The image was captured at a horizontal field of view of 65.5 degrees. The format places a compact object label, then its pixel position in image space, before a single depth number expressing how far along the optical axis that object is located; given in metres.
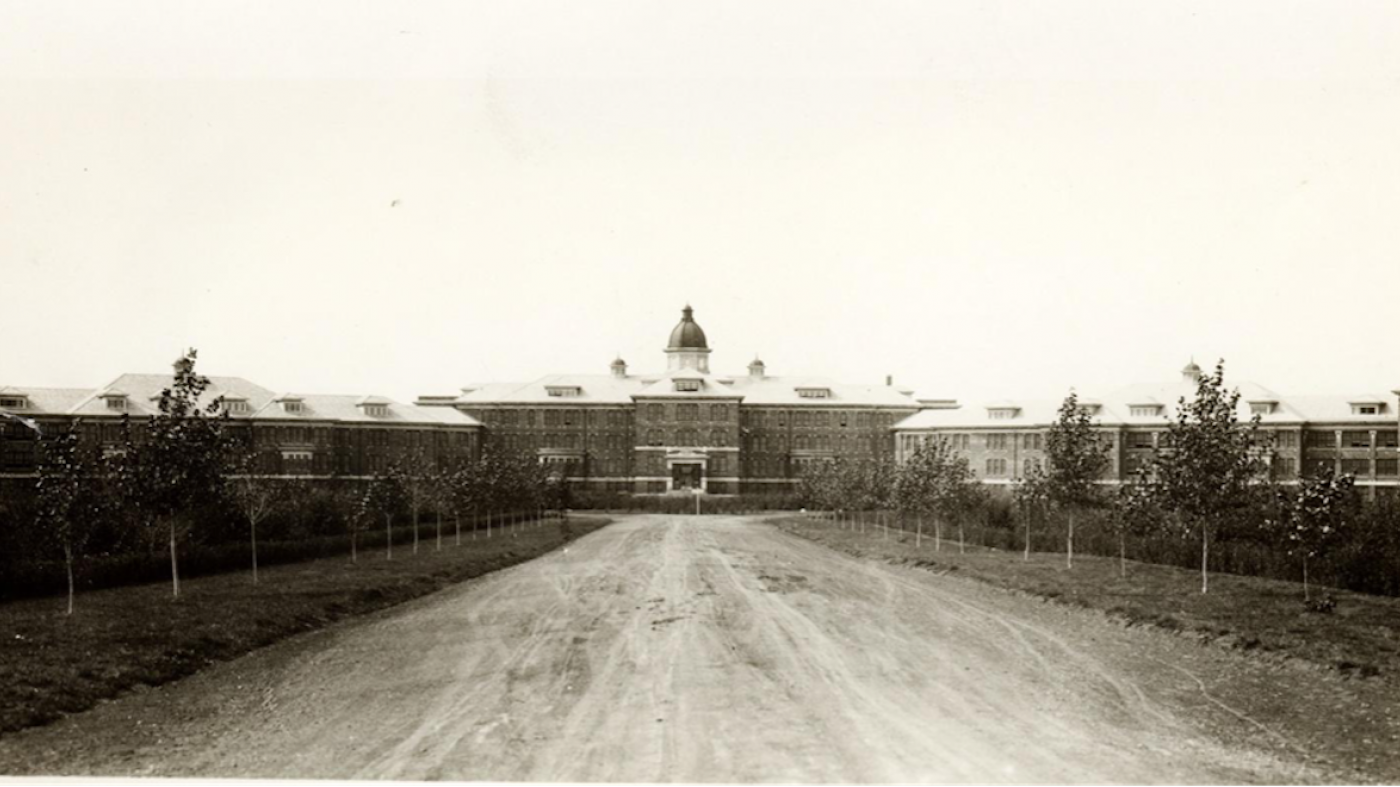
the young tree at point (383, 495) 47.06
